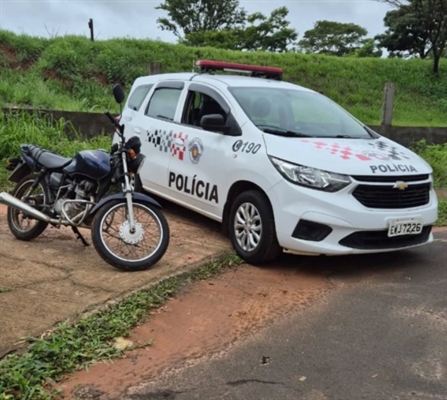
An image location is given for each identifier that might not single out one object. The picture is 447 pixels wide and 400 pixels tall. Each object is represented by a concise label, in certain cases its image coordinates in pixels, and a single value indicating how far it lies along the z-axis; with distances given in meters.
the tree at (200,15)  34.34
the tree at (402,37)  28.75
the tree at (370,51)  33.06
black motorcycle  4.57
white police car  4.55
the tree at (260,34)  32.88
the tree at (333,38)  43.16
